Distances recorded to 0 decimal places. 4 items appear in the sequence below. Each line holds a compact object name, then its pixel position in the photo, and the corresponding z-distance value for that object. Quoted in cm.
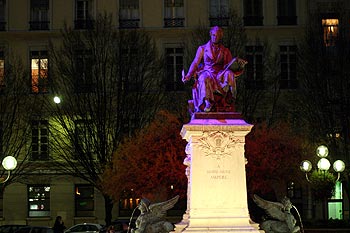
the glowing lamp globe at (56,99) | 4372
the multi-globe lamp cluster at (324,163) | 2911
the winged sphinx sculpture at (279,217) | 2030
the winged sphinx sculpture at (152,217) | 2081
